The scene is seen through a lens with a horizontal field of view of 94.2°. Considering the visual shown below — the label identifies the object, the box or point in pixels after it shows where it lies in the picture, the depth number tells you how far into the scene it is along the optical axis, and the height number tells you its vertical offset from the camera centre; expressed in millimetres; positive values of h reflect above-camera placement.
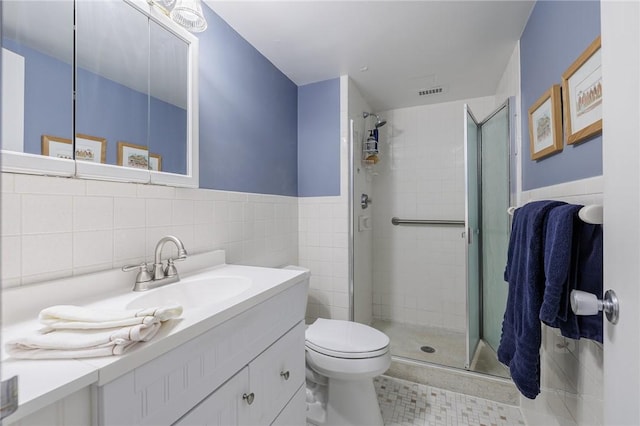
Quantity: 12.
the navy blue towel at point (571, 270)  811 -158
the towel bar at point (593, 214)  721 -2
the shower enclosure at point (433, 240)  1893 -208
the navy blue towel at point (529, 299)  956 -287
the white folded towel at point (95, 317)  630 -223
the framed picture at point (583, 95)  875 +380
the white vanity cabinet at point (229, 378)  609 -416
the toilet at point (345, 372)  1409 -754
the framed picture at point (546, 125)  1137 +373
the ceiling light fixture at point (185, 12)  1174 +826
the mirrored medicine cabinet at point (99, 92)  804 +411
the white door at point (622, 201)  507 +23
